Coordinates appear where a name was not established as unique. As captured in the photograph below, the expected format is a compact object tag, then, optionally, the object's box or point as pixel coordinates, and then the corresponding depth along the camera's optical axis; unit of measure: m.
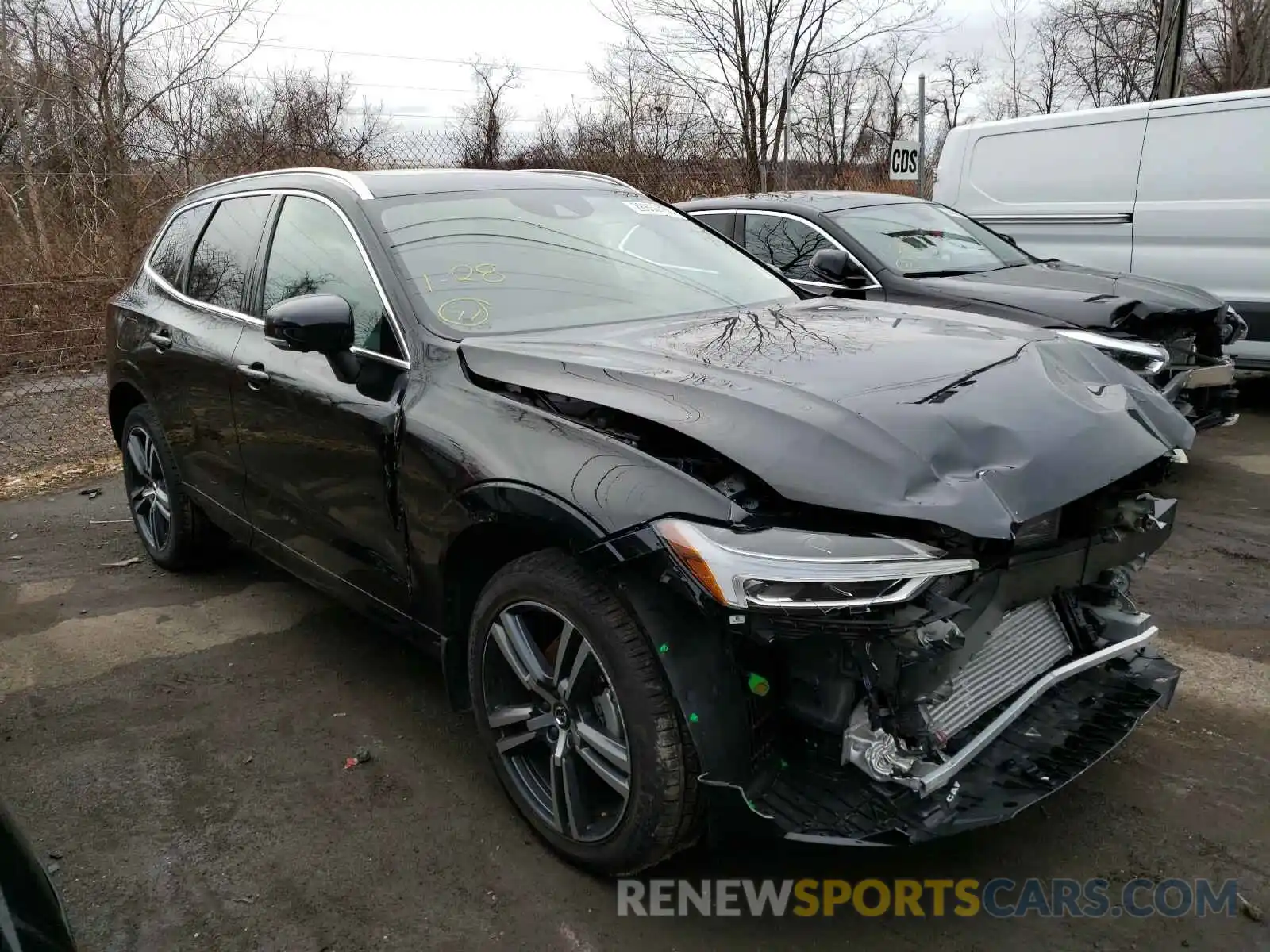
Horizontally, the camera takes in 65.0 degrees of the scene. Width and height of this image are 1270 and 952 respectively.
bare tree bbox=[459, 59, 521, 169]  11.59
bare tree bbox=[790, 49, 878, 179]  16.09
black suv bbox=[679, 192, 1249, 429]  5.39
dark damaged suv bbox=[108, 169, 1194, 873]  2.05
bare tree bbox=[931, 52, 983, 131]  31.67
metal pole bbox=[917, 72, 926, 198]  11.21
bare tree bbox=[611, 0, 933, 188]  13.24
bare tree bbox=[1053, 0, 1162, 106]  22.19
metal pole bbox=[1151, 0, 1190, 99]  12.00
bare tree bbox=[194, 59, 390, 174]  10.57
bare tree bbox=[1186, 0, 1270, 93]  21.31
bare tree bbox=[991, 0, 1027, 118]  26.48
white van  6.91
